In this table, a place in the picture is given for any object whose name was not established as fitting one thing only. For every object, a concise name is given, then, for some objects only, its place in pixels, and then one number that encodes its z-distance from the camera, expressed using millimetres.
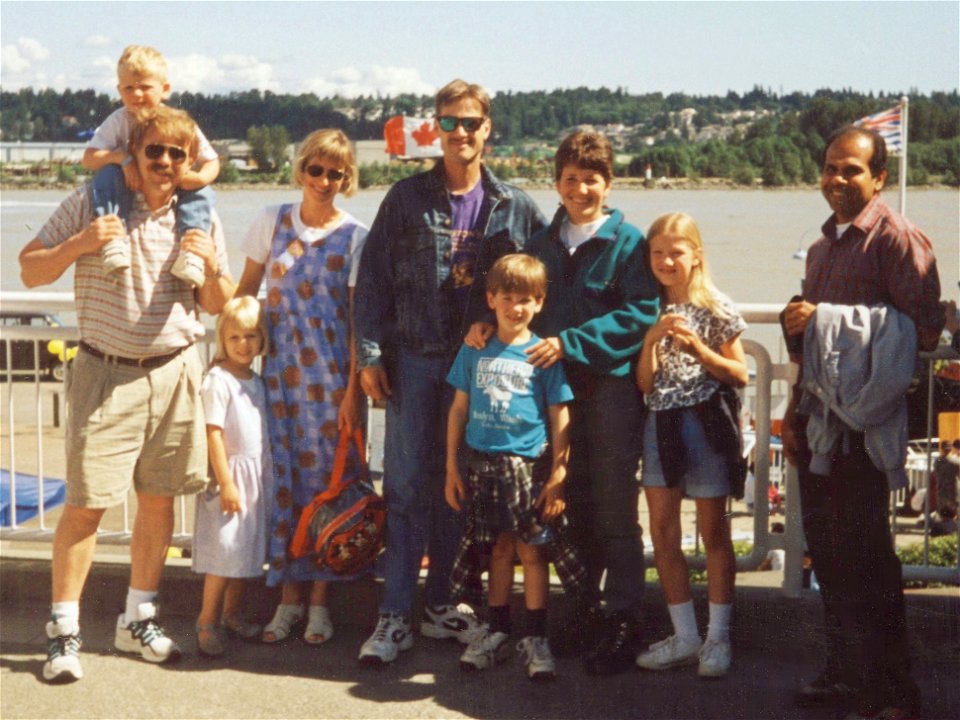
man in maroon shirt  3469
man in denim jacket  4047
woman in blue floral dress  4168
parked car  4820
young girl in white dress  4164
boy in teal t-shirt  3820
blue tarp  5664
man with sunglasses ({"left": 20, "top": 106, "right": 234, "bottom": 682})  3916
